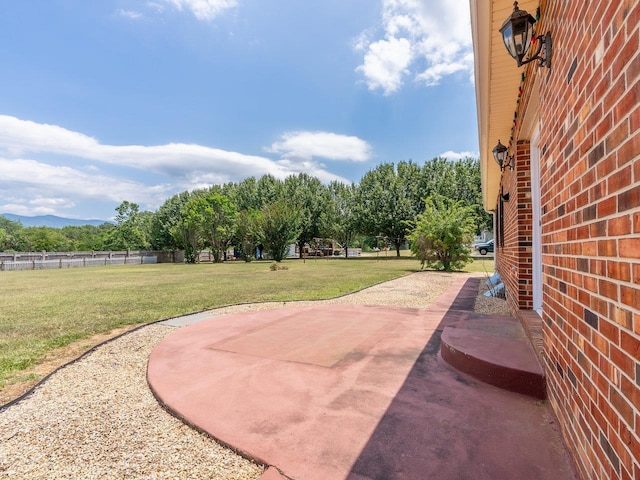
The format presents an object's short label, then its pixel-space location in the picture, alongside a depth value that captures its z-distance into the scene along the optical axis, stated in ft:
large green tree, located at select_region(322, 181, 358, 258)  116.19
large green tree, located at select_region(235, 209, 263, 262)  94.45
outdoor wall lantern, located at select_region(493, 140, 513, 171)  17.84
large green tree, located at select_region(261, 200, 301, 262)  92.17
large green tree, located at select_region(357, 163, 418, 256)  100.22
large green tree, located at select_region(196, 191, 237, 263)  97.81
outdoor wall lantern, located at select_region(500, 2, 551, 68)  7.36
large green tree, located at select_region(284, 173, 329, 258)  116.98
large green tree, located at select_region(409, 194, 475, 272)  48.16
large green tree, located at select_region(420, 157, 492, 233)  95.20
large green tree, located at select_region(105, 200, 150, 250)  148.97
